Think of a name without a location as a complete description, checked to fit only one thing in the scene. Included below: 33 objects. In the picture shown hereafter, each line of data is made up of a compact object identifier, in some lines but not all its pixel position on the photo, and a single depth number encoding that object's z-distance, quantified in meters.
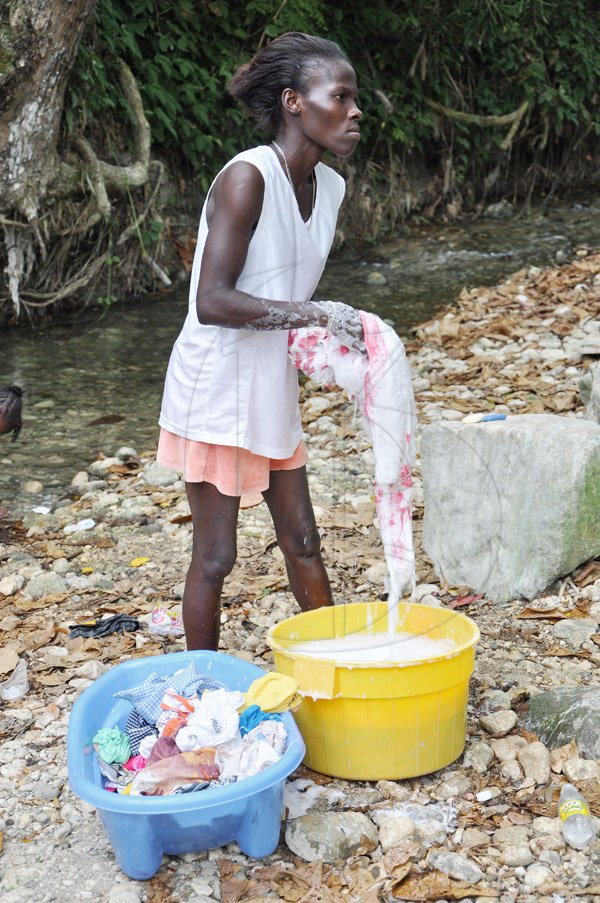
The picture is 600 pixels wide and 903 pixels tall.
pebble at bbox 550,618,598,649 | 2.90
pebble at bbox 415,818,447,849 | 2.13
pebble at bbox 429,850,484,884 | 2.03
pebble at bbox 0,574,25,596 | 3.52
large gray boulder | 2.99
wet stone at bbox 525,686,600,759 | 2.35
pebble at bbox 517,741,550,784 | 2.29
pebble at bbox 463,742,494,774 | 2.37
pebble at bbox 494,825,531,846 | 2.11
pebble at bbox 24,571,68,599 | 3.50
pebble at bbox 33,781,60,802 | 2.34
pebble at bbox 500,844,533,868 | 2.06
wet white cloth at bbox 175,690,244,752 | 2.12
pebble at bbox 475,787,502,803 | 2.26
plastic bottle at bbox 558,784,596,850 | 2.08
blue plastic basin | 1.92
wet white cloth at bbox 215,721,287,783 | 2.05
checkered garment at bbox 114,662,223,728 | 2.29
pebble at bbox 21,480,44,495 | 4.69
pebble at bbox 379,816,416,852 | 2.12
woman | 2.22
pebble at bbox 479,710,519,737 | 2.47
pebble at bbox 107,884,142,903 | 1.97
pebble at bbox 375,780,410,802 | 2.28
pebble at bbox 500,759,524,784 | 2.32
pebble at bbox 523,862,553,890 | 2.01
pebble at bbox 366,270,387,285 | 8.15
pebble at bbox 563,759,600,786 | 2.26
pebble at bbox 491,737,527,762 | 2.38
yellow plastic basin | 2.22
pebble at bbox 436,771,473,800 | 2.29
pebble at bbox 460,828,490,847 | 2.12
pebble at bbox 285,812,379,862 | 2.09
